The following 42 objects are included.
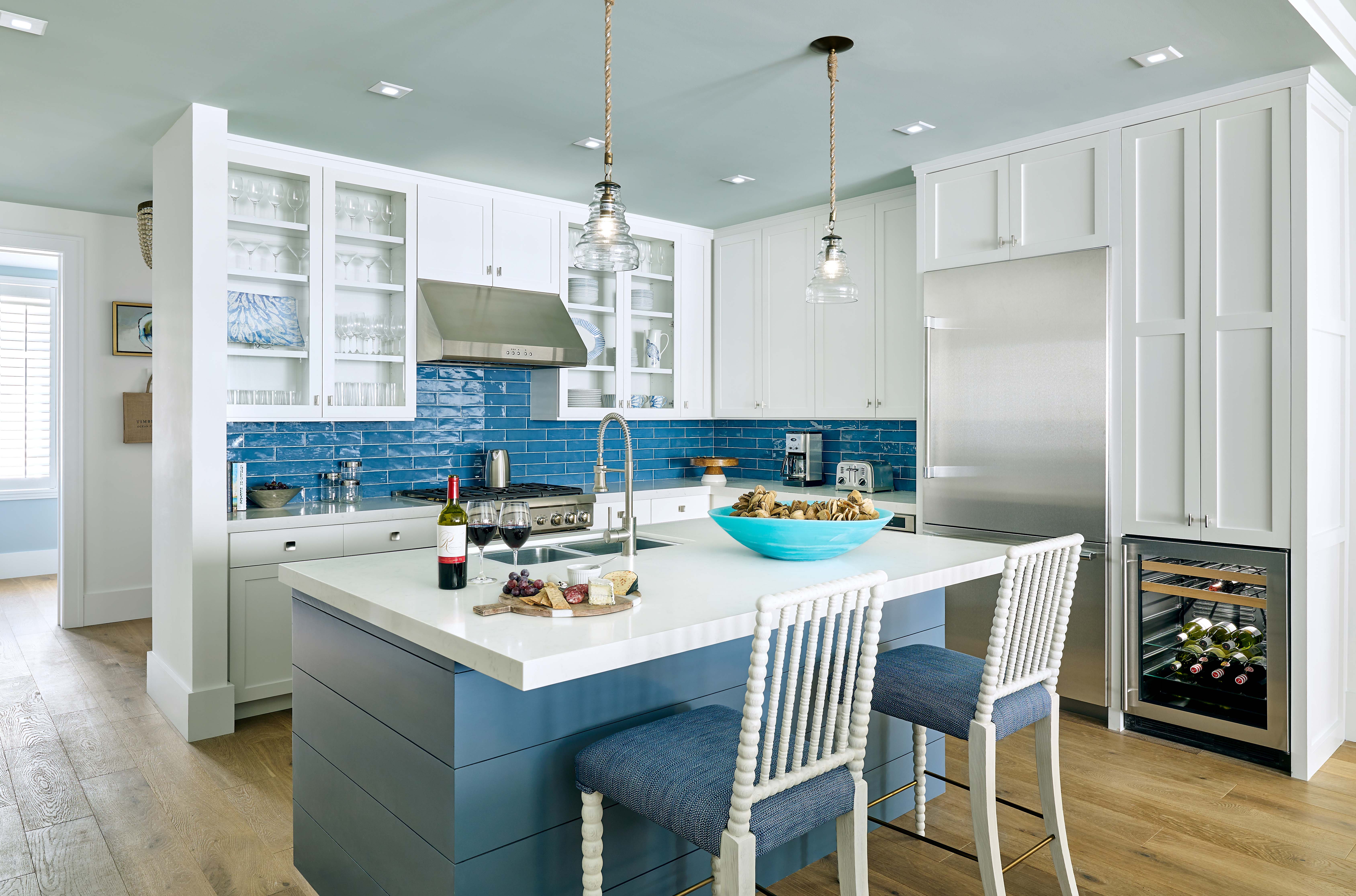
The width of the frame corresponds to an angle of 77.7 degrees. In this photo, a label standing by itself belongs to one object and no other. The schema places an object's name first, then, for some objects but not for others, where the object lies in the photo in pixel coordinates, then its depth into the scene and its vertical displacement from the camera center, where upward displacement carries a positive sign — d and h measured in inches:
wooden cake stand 217.9 -5.9
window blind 271.9 +19.8
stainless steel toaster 189.6 -6.9
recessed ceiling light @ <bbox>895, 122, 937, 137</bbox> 141.8 +54.1
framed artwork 216.4 +30.5
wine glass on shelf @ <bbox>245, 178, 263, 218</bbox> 154.0 +47.0
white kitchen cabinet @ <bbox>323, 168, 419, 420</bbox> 161.2 +30.9
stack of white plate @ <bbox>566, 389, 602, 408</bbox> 199.9 +11.6
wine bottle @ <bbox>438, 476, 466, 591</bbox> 77.9 -9.2
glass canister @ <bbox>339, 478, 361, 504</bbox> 170.4 -9.1
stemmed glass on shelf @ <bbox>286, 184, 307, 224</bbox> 160.1 +47.5
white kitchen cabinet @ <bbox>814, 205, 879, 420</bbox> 188.4 +24.5
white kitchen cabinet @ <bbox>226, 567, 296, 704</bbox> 142.4 -32.4
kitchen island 67.5 -23.9
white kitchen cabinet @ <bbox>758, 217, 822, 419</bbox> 202.2 +30.1
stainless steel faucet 91.4 -7.9
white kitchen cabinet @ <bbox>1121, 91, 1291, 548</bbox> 123.3 +18.8
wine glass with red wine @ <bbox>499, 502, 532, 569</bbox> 78.1 -7.1
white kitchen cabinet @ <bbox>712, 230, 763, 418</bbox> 214.7 +31.4
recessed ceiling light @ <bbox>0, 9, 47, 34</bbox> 104.4 +53.2
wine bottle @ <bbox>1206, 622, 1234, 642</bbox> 133.6 -29.7
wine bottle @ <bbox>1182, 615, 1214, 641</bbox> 135.5 -29.2
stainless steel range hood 167.6 +24.6
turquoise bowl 92.8 -10.0
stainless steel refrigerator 141.3 +4.2
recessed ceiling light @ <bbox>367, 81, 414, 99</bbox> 125.0 +53.6
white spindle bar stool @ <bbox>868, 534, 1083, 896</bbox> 81.4 -25.0
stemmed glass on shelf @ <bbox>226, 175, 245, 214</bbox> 152.4 +47.0
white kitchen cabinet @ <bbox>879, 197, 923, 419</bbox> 179.8 +28.8
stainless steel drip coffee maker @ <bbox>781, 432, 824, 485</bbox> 208.2 -3.1
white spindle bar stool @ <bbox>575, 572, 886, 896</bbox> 60.6 -25.3
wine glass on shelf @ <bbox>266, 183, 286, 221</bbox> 157.2 +47.4
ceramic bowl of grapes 152.6 -8.9
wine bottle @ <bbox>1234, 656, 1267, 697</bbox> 129.0 -35.7
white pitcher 215.5 +25.7
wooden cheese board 69.8 -13.7
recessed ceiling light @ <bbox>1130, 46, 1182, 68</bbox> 113.9 +53.4
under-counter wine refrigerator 124.8 -31.3
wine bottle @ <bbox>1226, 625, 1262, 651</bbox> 131.0 -30.2
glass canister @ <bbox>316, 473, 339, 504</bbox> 172.1 -8.7
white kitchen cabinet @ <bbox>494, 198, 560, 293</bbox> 183.0 +44.6
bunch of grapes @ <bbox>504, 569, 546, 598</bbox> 73.3 -12.3
